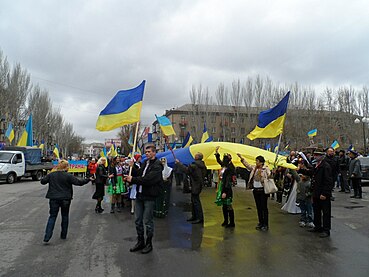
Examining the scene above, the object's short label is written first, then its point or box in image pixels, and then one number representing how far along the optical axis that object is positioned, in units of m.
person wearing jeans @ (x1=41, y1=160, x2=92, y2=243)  6.36
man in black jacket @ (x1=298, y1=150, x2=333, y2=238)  6.83
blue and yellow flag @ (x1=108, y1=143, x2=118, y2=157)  25.29
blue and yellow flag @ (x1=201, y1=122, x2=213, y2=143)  20.27
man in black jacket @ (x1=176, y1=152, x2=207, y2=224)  8.12
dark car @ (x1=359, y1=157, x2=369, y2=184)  17.81
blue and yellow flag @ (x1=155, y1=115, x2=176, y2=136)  12.24
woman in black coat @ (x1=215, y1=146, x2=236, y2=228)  7.60
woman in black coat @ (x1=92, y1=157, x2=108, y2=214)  9.98
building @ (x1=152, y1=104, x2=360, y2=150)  42.50
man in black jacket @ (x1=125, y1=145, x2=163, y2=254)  5.53
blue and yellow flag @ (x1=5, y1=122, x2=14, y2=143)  26.85
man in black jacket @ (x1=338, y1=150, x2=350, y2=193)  15.16
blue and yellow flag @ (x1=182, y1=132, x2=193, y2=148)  18.49
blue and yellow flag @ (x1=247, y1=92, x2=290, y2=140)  9.20
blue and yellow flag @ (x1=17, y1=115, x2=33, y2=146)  23.71
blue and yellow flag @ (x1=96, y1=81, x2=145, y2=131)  7.55
